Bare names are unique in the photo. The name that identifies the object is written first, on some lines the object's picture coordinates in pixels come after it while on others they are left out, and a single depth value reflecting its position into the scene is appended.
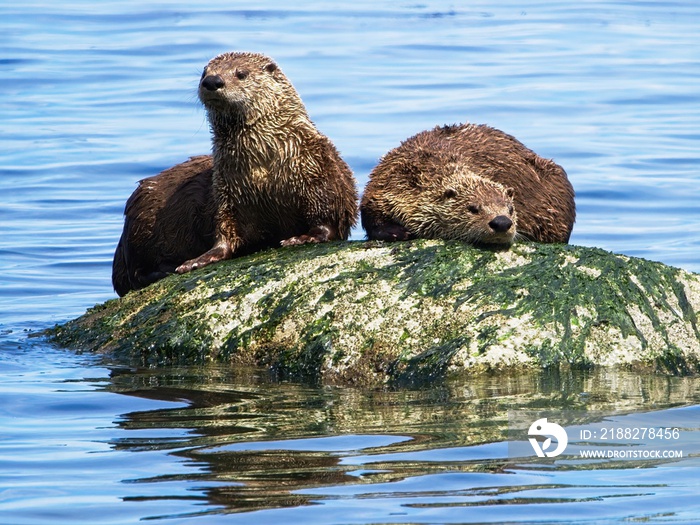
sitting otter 18.91
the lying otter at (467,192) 17.36
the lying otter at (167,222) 19.78
